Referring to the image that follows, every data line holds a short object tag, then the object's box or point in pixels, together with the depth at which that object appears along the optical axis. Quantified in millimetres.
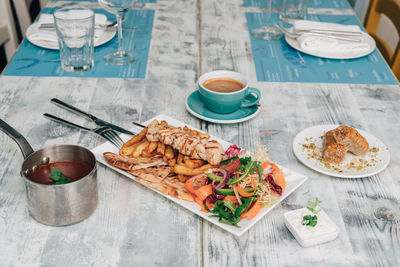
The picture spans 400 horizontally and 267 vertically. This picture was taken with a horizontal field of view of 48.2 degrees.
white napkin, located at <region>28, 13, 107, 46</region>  1844
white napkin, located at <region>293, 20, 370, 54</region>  1863
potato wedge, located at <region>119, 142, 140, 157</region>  1211
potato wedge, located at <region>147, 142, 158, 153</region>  1212
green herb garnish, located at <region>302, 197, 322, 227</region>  997
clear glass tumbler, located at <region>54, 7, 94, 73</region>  1615
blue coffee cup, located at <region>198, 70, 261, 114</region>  1386
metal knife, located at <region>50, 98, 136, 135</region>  1335
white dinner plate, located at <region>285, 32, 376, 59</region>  1837
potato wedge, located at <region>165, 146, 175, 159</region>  1191
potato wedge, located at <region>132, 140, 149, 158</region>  1206
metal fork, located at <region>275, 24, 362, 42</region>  1907
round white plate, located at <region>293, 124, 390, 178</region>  1199
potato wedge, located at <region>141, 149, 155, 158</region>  1215
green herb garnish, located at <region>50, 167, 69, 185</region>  984
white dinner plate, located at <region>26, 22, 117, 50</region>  1826
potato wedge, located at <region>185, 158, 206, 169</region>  1149
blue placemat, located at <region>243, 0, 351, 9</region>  2354
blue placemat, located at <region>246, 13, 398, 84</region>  1708
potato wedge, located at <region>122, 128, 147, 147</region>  1253
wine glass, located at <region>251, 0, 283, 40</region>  2018
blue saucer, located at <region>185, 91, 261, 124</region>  1401
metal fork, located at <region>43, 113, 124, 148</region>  1278
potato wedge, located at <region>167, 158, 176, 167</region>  1180
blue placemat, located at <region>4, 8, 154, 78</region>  1688
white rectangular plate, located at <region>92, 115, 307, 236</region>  985
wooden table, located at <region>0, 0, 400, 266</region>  960
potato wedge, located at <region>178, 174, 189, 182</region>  1125
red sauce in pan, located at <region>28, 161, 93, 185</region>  1013
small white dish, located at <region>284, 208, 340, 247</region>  973
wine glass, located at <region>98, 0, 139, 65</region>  1689
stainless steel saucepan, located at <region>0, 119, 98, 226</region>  950
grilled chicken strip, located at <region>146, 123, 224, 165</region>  1138
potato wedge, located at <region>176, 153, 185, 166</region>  1172
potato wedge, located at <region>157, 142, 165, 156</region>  1206
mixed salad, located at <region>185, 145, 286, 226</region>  1011
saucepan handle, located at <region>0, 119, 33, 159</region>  1104
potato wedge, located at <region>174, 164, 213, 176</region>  1120
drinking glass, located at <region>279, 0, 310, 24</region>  2169
